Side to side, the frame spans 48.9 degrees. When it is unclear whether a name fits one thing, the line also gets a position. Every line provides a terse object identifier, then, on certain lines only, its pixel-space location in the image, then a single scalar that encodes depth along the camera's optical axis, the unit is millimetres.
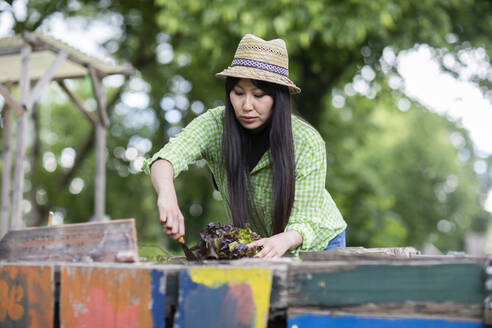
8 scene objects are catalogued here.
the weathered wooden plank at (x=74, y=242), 1842
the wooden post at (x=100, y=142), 6957
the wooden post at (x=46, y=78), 5496
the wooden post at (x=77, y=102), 7262
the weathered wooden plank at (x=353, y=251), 1622
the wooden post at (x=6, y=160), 6312
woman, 2357
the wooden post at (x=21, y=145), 5262
